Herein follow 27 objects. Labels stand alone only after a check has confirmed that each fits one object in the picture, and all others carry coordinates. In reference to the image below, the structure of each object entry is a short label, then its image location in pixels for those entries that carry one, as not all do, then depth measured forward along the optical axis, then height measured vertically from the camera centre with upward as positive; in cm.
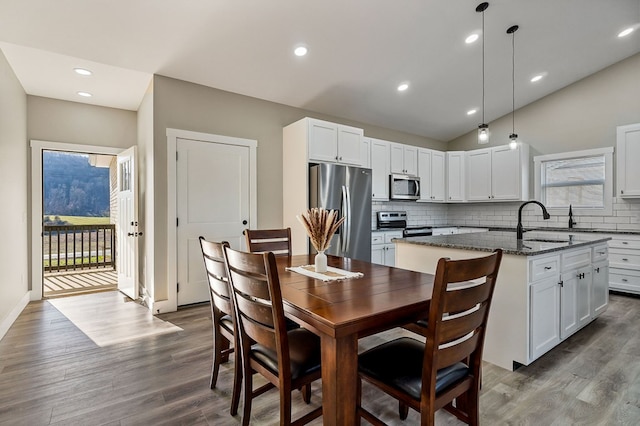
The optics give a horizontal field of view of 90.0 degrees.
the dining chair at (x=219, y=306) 171 -53
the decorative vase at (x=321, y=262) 197 -31
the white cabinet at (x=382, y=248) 472 -55
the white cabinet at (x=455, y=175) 602 +68
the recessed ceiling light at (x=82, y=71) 334 +150
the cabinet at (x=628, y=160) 420 +68
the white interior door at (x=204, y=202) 371 +13
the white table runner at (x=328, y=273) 181 -37
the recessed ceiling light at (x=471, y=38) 367 +200
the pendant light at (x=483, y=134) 301 +74
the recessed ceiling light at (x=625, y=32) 399 +225
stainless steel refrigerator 398 +15
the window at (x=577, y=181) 475 +47
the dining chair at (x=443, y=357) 118 -65
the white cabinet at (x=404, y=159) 530 +89
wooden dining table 116 -39
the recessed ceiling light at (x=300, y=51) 338 +172
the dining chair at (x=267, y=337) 131 -57
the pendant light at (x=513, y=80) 340 +193
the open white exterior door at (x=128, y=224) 400 -15
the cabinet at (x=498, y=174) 532 +65
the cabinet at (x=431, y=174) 569 +68
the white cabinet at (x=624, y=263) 413 -70
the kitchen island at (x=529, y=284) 225 -57
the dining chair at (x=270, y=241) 254 -24
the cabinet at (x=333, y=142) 405 +93
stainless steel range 532 -22
